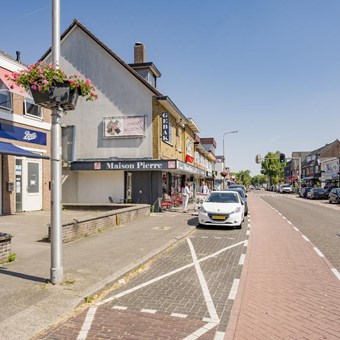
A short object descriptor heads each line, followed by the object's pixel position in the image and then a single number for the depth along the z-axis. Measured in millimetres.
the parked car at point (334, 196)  31500
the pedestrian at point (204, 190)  25742
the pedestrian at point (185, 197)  19984
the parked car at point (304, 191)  45281
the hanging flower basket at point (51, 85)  5617
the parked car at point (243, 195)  19094
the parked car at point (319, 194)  40938
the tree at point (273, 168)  124200
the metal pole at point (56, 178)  5812
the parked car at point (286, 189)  73819
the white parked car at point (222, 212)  13156
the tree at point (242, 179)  116131
